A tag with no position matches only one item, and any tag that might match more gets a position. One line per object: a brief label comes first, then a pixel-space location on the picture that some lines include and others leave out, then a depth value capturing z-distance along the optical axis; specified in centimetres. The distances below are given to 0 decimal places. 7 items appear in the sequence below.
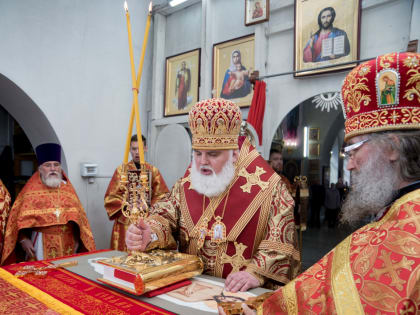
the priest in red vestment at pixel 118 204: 476
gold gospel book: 140
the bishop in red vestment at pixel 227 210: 195
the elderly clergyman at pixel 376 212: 83
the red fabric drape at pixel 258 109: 481
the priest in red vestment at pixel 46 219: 376
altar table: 127
